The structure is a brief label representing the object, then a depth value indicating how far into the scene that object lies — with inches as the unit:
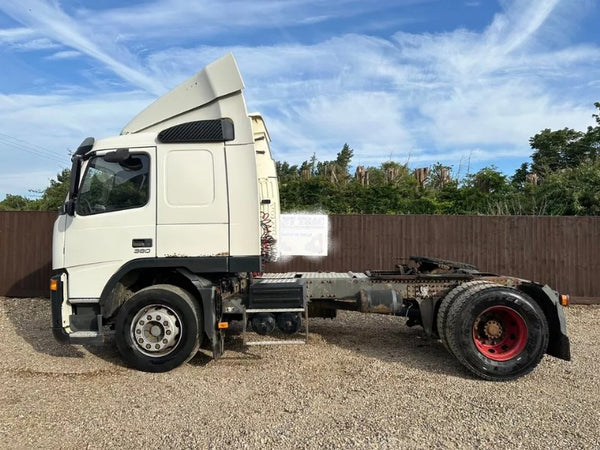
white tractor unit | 213.5
